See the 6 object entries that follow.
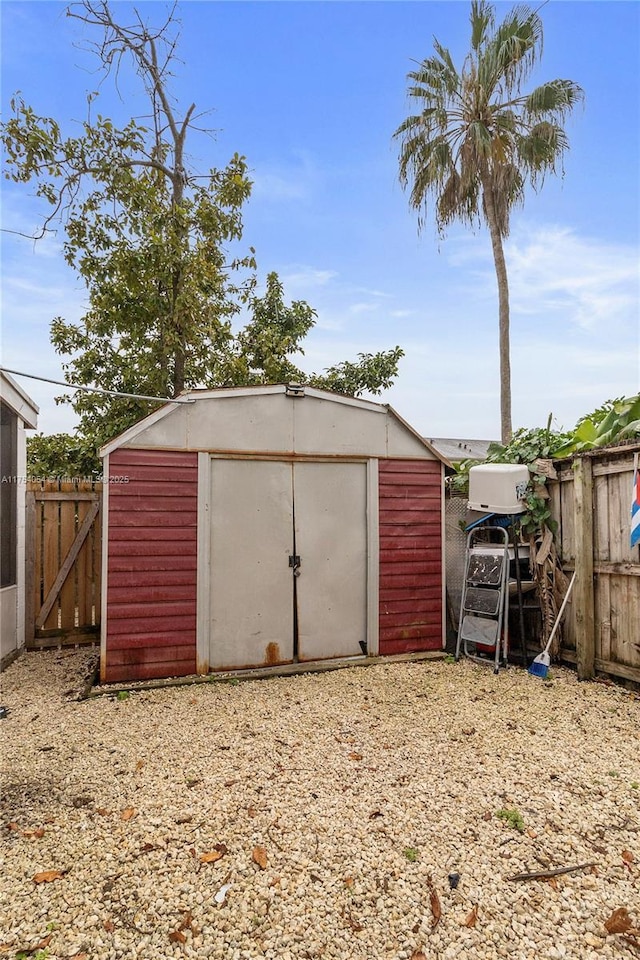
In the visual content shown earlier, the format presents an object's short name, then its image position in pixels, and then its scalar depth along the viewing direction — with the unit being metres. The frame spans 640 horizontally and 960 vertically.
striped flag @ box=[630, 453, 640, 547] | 4.19
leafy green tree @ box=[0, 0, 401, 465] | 7.24
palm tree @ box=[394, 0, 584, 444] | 9.88
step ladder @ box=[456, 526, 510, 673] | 5.18
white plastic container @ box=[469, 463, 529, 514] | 5.30
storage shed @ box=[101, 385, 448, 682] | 4.65
